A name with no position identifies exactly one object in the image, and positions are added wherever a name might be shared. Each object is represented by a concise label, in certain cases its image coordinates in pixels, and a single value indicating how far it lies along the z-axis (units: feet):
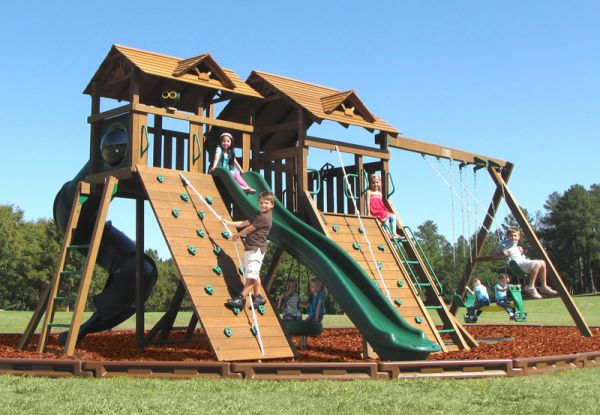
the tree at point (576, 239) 294.46
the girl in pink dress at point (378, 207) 50.57
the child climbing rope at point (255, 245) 38.01
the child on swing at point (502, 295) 63.00
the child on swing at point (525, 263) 53.06
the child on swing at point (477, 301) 65.12
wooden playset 37.68
